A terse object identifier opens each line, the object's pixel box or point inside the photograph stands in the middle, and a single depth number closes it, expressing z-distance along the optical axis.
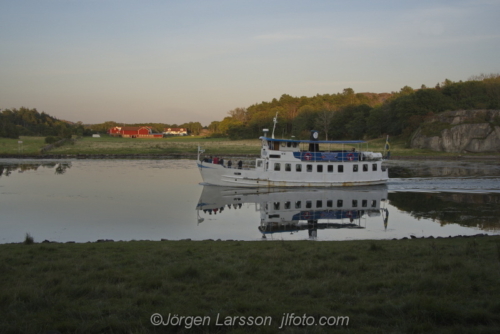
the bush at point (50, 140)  90.56
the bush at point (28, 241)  15.82
